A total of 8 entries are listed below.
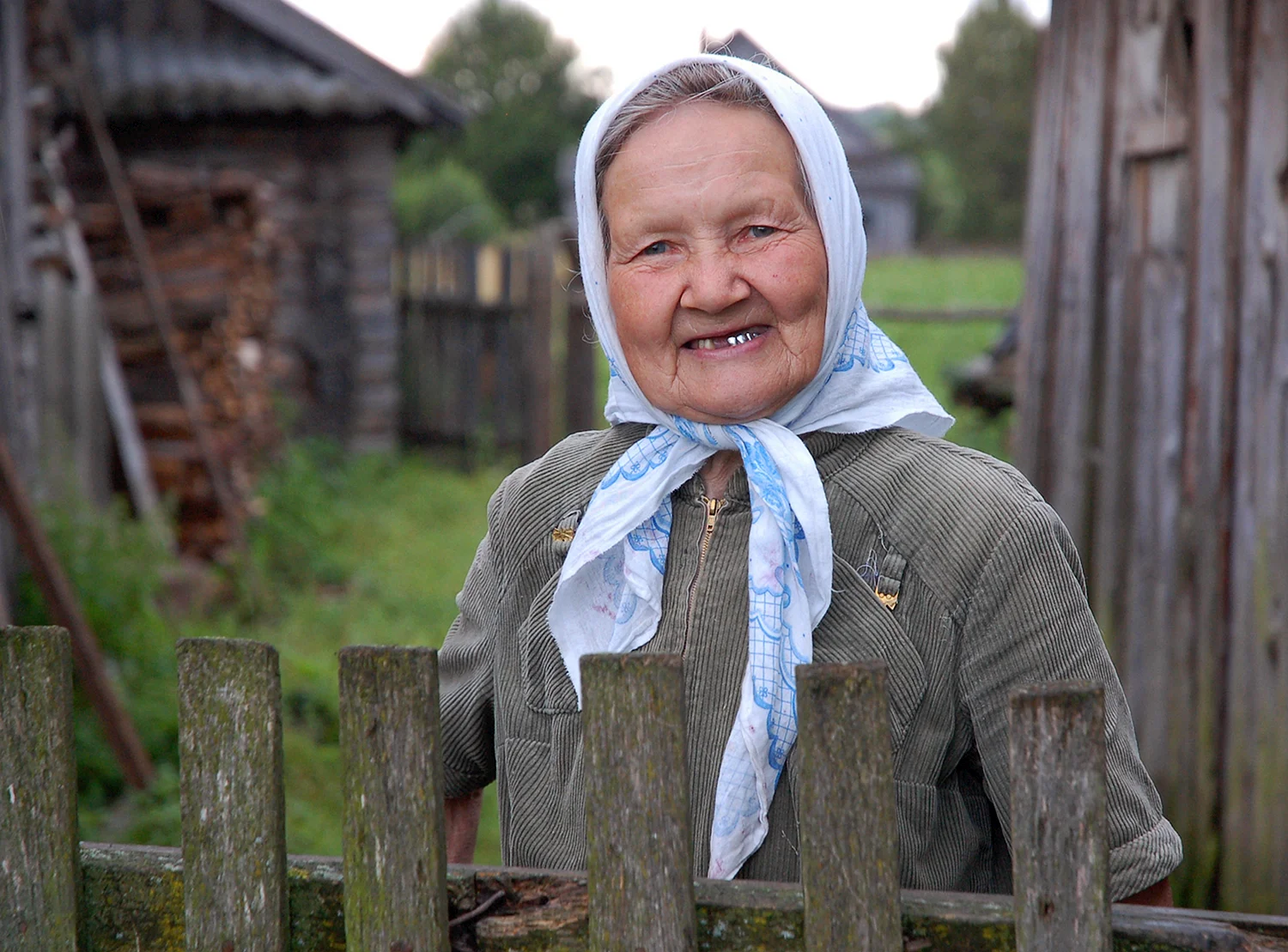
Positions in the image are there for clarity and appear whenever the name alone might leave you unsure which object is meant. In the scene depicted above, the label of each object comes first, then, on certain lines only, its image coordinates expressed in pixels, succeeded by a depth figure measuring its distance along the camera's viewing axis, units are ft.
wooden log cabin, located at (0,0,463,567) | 19.35
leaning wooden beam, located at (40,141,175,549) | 20.66
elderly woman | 4.98
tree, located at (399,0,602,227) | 135.64
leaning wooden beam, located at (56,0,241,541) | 22.21
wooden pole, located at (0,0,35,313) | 17.40
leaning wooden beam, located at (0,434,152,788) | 13.78
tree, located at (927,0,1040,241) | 159.02
